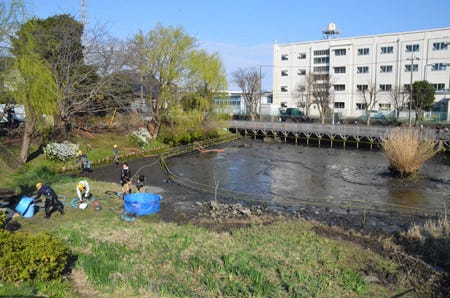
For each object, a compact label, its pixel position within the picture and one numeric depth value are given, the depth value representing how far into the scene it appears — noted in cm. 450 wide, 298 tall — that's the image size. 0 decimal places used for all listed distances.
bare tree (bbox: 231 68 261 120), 5956
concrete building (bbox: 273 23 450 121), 5025
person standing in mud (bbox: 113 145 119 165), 2672
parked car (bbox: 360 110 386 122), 5276
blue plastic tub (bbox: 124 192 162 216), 1441
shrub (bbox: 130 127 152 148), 3256
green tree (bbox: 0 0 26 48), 1875
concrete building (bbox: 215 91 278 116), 6538
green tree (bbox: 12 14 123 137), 2720
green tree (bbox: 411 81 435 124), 4666
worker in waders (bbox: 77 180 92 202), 1550
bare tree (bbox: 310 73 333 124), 5291
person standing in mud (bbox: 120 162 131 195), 1672
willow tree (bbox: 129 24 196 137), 3431
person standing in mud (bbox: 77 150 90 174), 2406
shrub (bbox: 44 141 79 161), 2461
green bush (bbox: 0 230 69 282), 746
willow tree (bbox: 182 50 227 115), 3688
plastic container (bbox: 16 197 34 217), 1349
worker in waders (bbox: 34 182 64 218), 1353
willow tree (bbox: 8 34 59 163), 2142
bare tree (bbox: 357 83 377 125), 5081
